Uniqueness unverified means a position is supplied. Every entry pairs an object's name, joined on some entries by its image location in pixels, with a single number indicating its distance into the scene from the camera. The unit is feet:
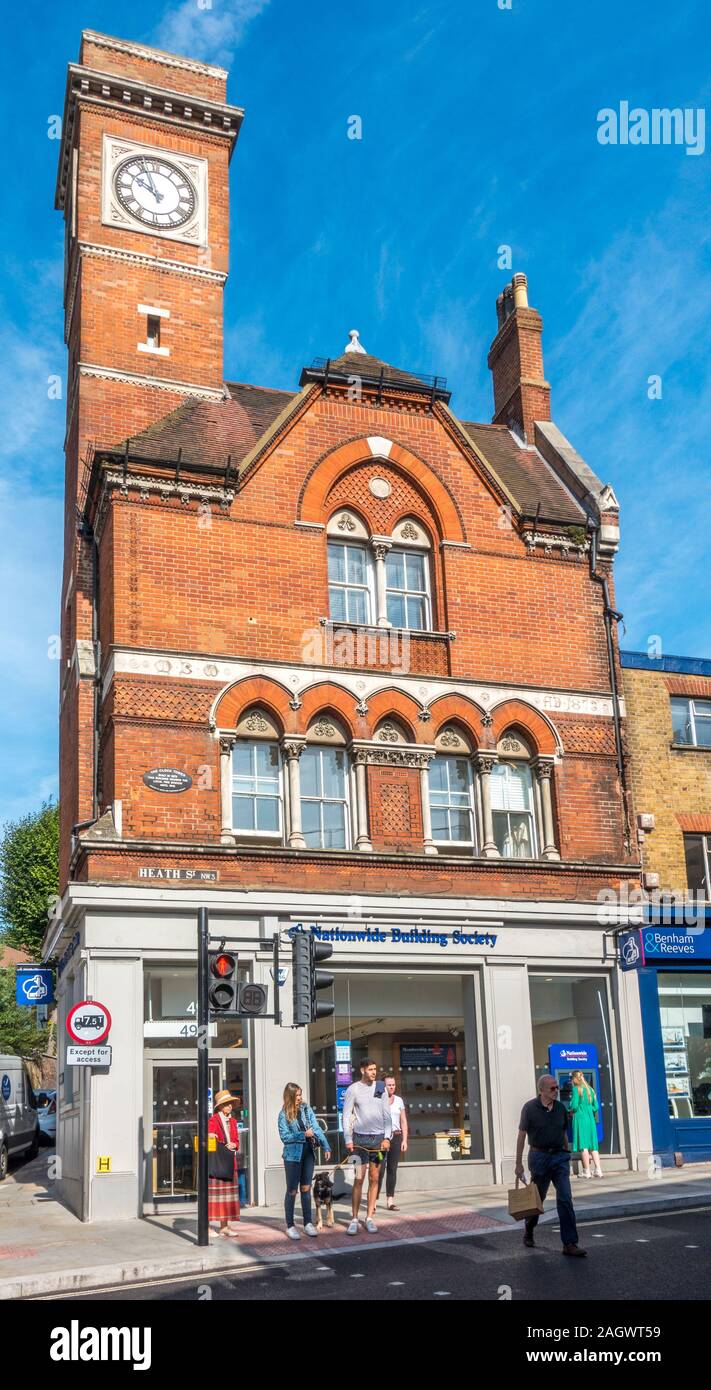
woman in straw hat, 50.14
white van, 89.76
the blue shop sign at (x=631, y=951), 70.08
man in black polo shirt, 40.47
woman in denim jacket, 48.42
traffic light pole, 45.93
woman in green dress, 65.57
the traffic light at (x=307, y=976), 51.01
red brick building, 64.44
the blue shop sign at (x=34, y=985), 81.20
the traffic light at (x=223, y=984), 48.39
